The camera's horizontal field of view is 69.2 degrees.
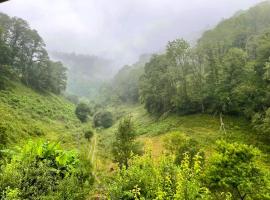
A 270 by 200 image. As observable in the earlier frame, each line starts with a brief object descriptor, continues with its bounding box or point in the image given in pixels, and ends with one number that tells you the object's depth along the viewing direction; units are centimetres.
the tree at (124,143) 1856
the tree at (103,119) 5092
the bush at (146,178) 917
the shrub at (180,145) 1739
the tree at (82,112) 5073
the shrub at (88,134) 3476
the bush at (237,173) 1277
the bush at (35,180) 970
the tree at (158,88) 4282
